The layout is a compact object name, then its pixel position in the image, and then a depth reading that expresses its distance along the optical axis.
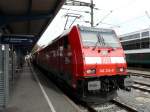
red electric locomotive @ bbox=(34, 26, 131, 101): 9.59
